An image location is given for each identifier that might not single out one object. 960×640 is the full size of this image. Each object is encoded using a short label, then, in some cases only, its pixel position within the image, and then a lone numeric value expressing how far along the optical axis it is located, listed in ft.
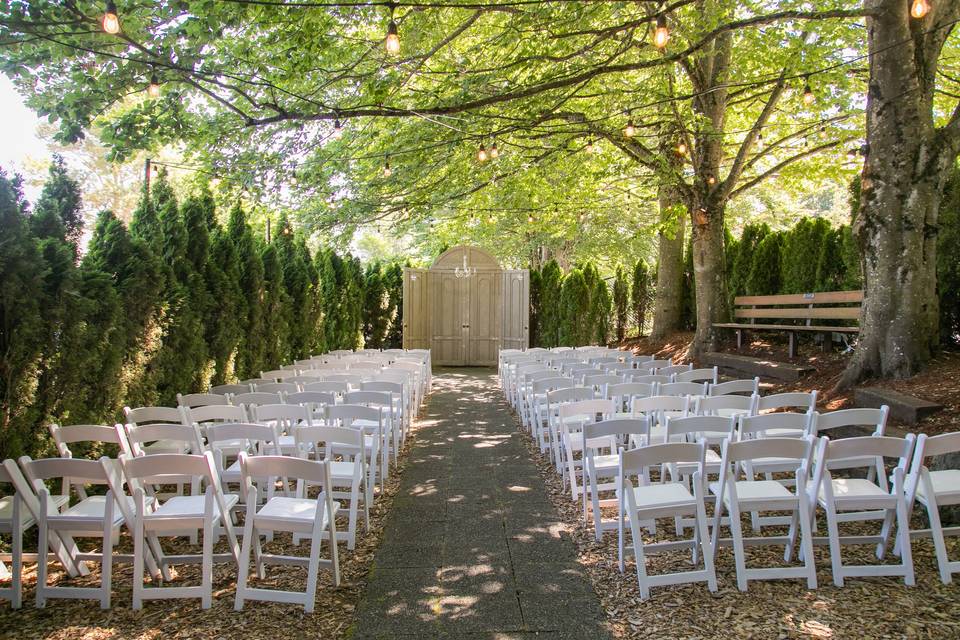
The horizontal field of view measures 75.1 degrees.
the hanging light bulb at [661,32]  15.83
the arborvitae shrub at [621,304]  60.08
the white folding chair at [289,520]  10.41
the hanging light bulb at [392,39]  15.54
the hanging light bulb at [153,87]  17.20
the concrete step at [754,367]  27.14
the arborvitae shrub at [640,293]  59.47
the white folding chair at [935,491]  10.89
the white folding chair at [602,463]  13.46
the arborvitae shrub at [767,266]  41.04
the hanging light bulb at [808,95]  23.40
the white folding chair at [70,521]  10.33
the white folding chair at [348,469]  13.17
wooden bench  28.86
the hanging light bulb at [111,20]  12.63
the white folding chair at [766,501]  10.94
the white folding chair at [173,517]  10.36
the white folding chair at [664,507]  10.85
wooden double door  56.75
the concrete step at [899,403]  16.75
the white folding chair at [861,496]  11.00
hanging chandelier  56.44
